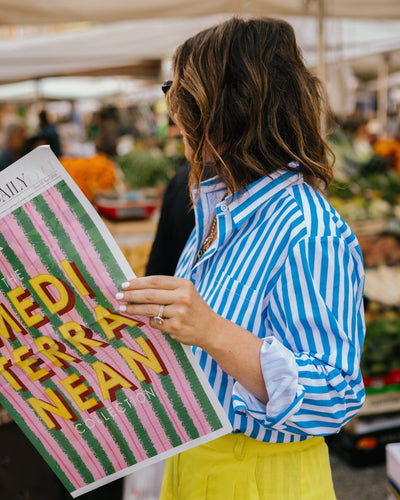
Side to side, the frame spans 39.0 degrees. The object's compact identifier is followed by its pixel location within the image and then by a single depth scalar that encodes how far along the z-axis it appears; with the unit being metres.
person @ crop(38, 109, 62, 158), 6.99
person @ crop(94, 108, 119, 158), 8.53
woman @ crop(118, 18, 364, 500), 0.94
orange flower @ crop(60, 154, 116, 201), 4.12
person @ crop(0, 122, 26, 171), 7.45
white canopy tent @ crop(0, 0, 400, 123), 3.59
